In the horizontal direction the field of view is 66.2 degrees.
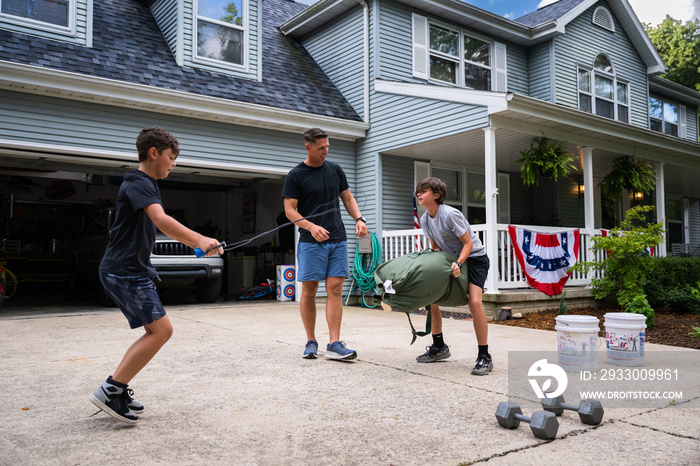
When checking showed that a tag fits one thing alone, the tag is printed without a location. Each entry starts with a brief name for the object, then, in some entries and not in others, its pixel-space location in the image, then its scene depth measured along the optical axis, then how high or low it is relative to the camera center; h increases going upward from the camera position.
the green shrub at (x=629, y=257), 7.06 +0.03
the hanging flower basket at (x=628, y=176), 10.35 +1.63
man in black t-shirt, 4.30 +0.17
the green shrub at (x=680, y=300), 8.17 -0.63
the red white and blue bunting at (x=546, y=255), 8.41 +0.07
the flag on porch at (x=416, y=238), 9.04 +0.38
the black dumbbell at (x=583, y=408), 2.65 -0.75
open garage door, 10.98 +1.37
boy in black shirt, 2.66 -0.06
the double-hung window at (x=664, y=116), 16.67 +4.59
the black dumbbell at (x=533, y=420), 2.44 -0.75
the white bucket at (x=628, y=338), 4.11 -0.61
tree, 26.78 +10.65
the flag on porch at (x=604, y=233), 9.57 +0.48
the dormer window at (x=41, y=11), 7.88 +3.75
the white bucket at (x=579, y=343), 3.92 -0.62
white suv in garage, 8.95 -0.04
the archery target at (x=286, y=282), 10.13 -0.42
